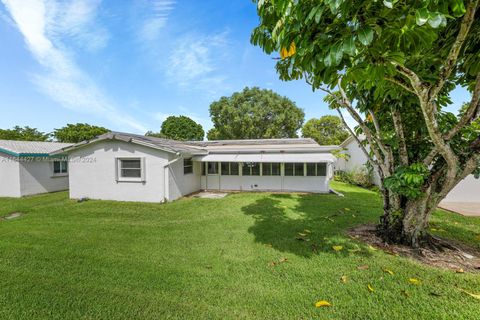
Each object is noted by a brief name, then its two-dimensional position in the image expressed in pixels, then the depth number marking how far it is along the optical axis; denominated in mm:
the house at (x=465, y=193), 11305
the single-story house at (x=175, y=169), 11828
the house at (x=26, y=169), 13148
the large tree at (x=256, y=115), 32719
